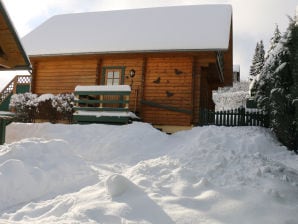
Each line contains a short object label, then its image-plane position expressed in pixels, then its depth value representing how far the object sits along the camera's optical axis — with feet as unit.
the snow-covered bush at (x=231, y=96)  161.79
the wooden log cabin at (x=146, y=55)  48.19
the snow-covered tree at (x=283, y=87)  33.88
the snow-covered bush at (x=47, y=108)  51.11
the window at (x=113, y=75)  52.65
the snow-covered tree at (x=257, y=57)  142.90
